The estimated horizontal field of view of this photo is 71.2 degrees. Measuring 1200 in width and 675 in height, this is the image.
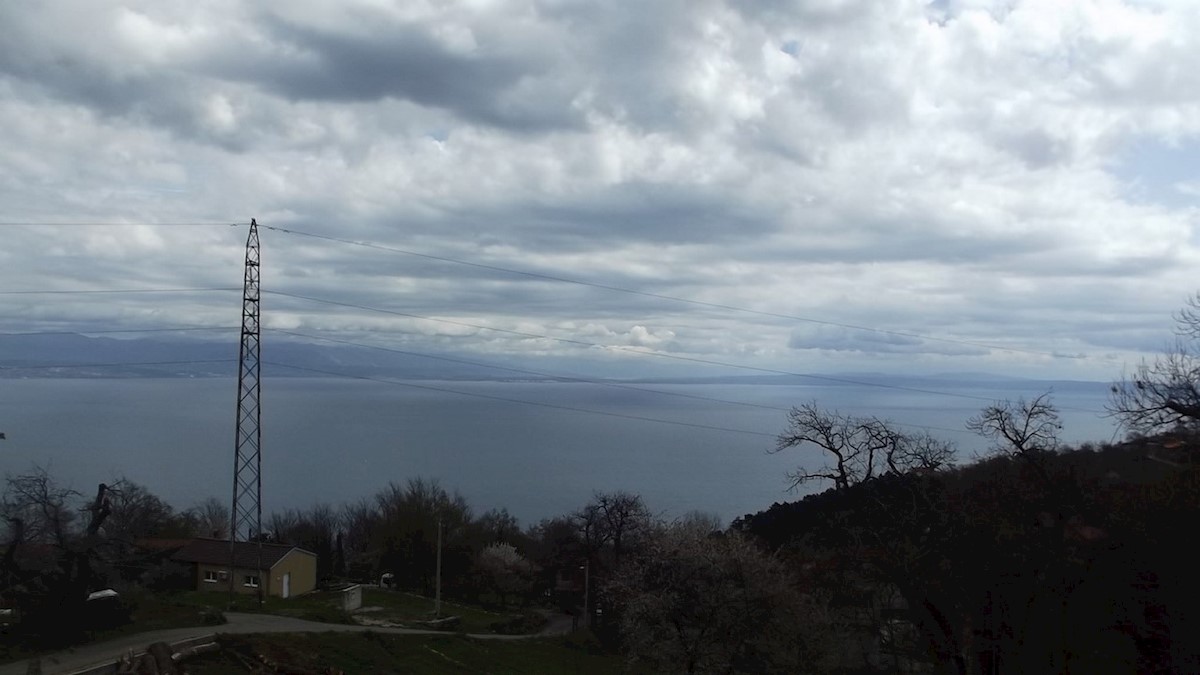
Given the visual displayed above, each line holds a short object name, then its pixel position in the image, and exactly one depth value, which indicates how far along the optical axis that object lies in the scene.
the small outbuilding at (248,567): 31.20
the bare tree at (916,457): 18.39
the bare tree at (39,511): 20.78
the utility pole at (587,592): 33.78
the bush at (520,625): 31.59
